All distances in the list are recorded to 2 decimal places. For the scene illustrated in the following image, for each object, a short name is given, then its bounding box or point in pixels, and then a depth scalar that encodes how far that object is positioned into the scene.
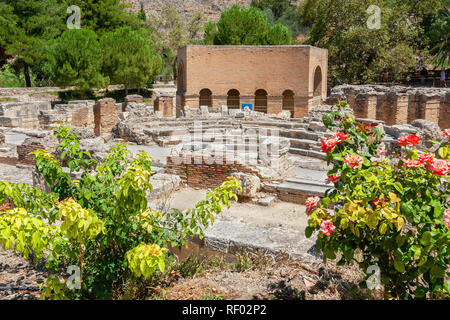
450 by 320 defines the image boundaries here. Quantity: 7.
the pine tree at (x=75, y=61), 27.94
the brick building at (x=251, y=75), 26.73
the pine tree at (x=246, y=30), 36.47
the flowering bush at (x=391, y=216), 2.93
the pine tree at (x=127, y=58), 31.27
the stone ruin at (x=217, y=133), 9.59
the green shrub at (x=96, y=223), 2.94
